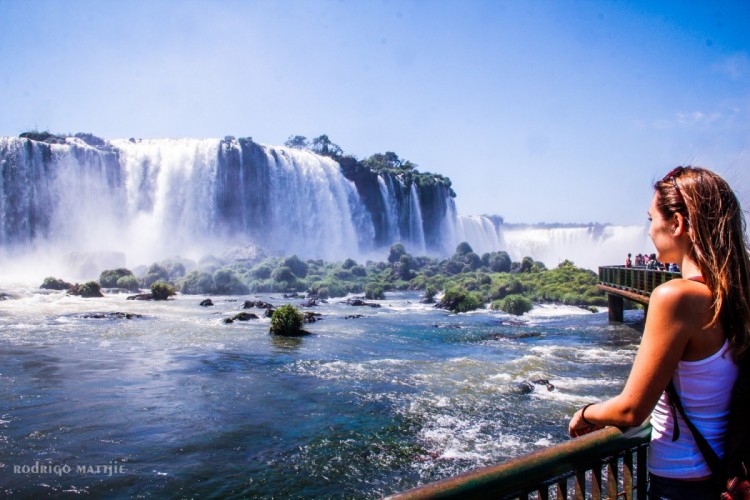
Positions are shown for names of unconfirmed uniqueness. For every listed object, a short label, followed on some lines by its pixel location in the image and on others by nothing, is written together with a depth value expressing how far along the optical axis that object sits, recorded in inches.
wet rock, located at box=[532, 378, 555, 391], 446.3
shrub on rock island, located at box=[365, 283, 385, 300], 1390.3
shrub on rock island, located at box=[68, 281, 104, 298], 1178.0
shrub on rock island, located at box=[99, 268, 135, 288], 1424.7
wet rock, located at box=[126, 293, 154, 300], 1180.9
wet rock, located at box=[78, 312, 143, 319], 839.1
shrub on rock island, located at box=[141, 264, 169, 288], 1487.2
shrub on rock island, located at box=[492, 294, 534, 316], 1090.1
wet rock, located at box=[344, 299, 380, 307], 1191.4
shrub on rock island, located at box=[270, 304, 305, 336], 722.2
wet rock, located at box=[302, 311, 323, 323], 871.7
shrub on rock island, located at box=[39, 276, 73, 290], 1280.8
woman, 66.4
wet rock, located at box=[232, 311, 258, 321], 872.8
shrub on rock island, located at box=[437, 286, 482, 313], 1103.4
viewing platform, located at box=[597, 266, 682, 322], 683.7
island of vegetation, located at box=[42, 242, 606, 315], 1225.4
